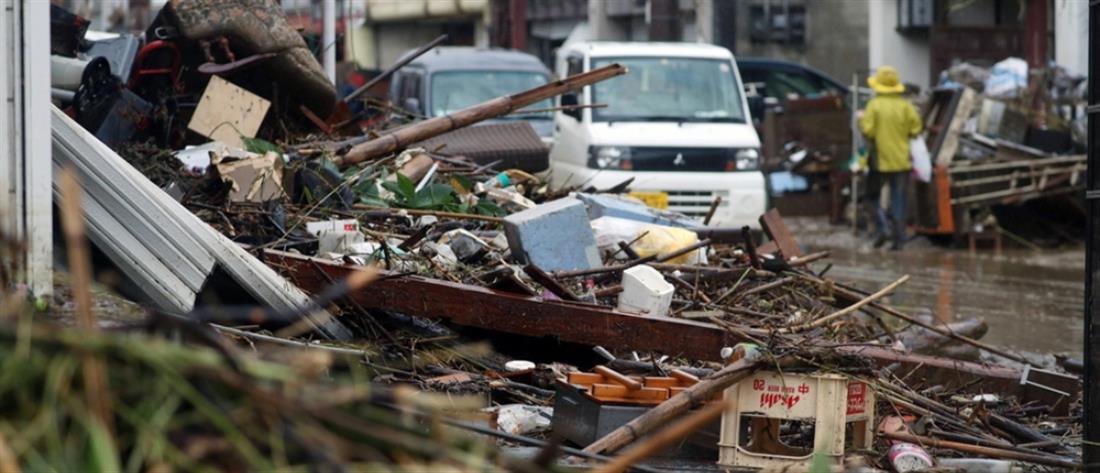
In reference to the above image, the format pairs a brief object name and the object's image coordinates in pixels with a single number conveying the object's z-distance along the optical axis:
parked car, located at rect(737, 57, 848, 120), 46.04
